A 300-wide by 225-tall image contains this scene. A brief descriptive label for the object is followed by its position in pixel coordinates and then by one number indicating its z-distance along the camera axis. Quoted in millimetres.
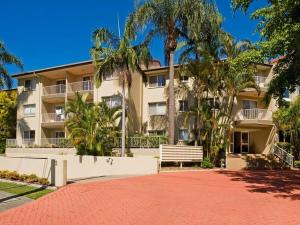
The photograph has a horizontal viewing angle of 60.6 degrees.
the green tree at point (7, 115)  29586
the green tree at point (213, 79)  18900
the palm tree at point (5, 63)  22928
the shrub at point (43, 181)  11708
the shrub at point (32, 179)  12341
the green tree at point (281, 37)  8449
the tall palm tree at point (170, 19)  17846
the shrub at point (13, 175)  13552
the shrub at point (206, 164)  18495
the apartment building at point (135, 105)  22509
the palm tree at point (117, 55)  17954
